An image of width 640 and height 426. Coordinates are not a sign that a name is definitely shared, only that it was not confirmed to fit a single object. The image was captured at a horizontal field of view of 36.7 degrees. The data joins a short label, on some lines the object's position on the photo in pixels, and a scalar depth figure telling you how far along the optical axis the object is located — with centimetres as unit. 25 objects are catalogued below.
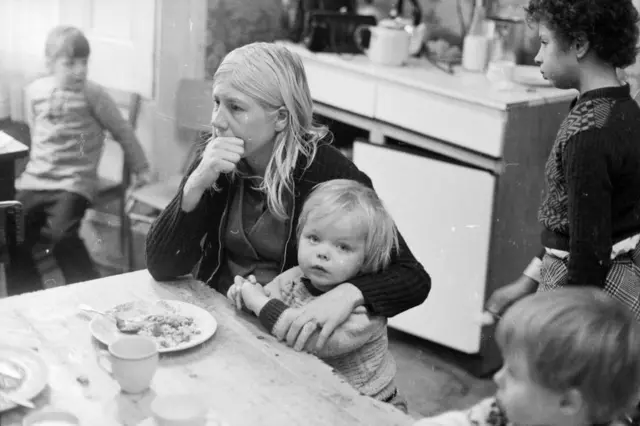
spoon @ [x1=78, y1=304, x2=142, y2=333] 163
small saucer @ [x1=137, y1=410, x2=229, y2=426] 134
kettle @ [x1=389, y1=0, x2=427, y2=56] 337
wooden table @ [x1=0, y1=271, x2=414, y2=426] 141
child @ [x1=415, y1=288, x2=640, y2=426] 116
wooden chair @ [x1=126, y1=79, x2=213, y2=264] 342
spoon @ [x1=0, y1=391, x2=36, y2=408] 138
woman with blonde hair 183
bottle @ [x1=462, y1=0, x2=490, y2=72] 322
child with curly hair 191
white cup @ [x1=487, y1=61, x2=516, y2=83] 306
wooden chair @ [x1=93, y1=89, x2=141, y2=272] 352
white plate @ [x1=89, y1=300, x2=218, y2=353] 160
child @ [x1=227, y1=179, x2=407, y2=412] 172
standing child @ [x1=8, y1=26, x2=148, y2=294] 328
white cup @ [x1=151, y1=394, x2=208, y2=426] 130
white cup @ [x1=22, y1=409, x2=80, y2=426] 131
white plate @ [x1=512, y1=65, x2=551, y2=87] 304
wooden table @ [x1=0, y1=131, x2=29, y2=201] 273
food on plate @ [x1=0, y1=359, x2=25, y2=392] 144
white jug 322
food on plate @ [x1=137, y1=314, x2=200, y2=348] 160
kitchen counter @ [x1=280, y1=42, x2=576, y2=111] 285
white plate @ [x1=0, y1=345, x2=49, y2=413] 141
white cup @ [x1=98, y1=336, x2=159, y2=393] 142
